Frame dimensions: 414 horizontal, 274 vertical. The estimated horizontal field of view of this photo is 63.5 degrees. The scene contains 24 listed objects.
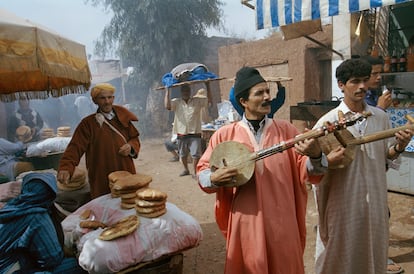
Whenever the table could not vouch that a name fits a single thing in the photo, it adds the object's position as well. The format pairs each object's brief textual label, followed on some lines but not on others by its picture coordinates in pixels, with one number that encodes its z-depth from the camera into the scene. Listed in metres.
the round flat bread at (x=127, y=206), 3.36
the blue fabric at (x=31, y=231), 2.48
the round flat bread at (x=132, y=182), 3.35
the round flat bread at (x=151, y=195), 3.11
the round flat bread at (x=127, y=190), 3.38
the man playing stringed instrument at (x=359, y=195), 2.58
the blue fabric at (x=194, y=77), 7.71
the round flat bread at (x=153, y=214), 3.12
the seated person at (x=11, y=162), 5.71
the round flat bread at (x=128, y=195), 3.38
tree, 15.82
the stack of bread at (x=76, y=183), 4.98
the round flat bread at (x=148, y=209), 3.12
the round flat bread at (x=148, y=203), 3.11
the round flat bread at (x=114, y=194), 3.53
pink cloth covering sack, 2.74
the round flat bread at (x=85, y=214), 3.42
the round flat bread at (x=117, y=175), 3.61
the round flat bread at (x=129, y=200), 3.38
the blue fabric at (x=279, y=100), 4.45
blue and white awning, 4.11
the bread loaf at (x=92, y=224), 3.15
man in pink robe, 2.17
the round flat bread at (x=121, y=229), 2.83
